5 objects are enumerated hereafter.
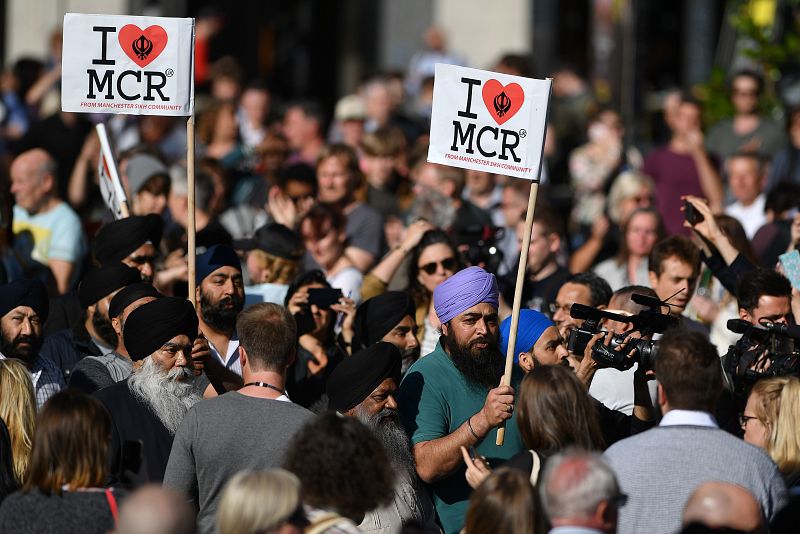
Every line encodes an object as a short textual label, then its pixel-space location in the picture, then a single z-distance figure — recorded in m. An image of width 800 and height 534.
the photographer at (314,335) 16.42
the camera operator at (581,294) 16.52
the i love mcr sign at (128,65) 15.67
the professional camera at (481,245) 18.94
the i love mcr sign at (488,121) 14.59
